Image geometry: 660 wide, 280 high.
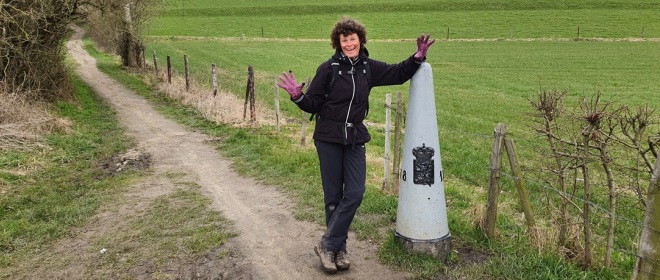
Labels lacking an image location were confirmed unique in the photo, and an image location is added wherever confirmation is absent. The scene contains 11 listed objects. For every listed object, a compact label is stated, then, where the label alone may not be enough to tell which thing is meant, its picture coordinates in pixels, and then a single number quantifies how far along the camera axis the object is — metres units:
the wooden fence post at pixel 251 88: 11.08
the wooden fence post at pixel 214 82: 13.17
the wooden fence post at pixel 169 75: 17.99
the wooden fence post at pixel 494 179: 4.47
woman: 4.09
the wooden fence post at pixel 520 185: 4.41
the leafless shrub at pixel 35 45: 10.81
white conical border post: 4.38
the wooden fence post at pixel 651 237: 3.19
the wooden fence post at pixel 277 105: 10.55
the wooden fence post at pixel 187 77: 15.47
